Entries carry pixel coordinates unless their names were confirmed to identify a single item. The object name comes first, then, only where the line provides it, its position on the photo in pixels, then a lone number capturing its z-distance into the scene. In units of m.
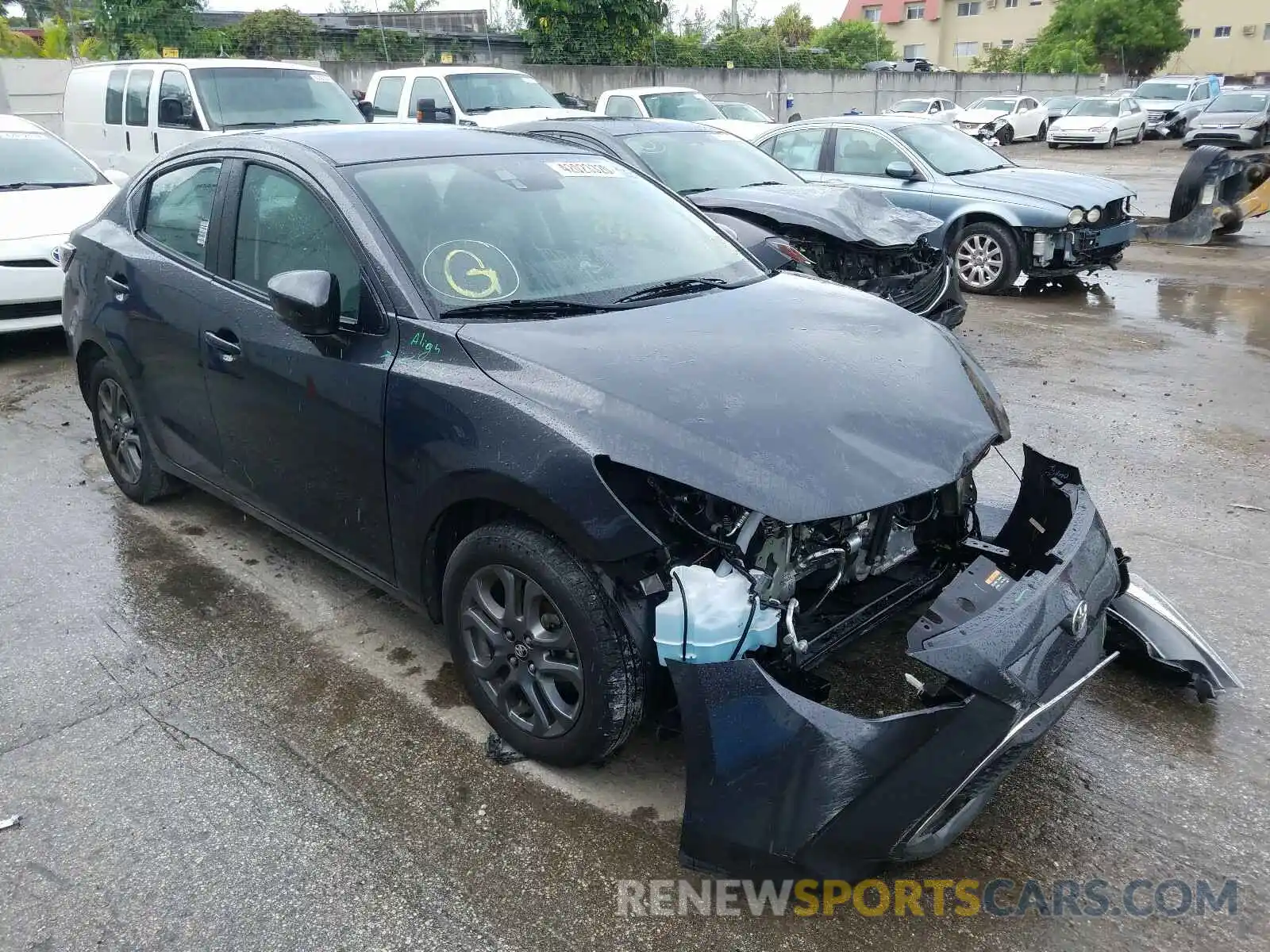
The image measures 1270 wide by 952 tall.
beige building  59.66
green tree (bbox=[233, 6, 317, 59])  22.17
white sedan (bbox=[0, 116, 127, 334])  7.30
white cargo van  10.57
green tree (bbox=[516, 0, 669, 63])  25.56
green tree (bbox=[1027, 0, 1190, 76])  51.00
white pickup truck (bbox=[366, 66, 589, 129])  12.92
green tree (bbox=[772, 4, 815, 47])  55.66
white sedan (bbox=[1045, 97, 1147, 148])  30.36
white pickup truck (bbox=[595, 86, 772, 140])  13.70
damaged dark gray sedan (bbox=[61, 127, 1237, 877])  2.38
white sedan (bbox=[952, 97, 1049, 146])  32.06
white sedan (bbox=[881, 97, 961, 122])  30.30
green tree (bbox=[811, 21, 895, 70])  44.25
